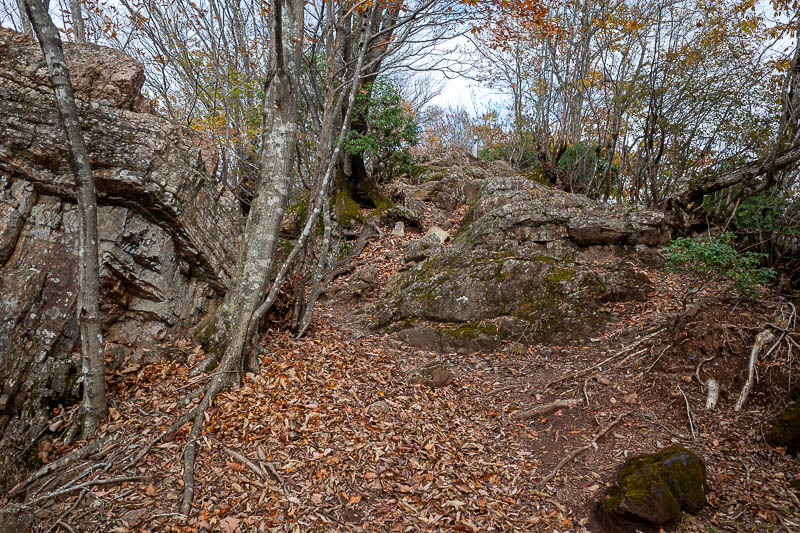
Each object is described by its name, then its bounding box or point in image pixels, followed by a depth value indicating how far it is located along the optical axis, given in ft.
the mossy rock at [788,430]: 12.51
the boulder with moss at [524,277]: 23.13
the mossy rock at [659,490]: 10.58
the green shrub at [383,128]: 44.45
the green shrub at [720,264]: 16.97
